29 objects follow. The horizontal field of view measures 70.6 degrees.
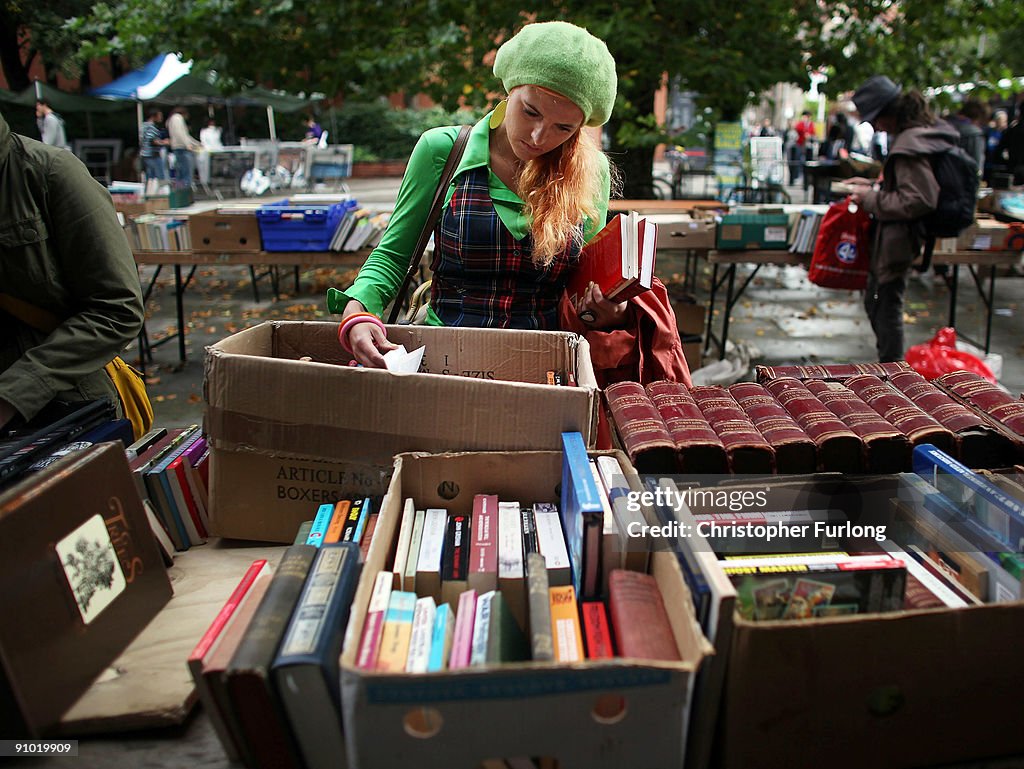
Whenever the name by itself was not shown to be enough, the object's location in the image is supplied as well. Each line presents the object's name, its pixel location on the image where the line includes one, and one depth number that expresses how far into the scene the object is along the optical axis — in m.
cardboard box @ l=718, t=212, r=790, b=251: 5.66
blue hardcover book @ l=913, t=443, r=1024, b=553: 1.39
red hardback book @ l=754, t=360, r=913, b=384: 2.20
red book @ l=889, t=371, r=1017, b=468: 1.66
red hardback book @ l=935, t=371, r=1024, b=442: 1.74
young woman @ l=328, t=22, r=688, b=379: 1.97
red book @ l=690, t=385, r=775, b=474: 1.65
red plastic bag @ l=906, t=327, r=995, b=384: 3.96
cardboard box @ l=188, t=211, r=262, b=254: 5.63
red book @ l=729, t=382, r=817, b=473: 1.66
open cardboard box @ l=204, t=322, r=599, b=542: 1.62
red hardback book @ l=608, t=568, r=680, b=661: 1.18
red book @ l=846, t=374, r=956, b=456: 1.66
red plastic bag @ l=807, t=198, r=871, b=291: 5.16
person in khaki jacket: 1.95
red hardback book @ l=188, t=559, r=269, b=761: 1.18
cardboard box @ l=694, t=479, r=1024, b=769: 1.17
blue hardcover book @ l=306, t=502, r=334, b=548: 1.54
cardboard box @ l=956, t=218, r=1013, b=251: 5.59
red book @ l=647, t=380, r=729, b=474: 1.64
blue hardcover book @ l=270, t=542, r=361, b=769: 1.12
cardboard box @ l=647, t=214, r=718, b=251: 5.64
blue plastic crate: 5.55
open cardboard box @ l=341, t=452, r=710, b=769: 1.04
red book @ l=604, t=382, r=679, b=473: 1.64
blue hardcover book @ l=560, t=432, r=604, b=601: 1.31
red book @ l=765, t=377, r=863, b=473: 1.65
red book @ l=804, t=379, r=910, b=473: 1.65
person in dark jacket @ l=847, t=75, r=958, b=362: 4.49
